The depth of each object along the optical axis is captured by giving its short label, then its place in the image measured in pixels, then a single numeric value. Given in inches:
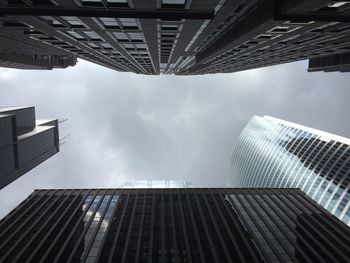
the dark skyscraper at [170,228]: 2044.8
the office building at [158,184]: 4717.0
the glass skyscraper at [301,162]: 4478.3
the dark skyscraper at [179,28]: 1066.1
